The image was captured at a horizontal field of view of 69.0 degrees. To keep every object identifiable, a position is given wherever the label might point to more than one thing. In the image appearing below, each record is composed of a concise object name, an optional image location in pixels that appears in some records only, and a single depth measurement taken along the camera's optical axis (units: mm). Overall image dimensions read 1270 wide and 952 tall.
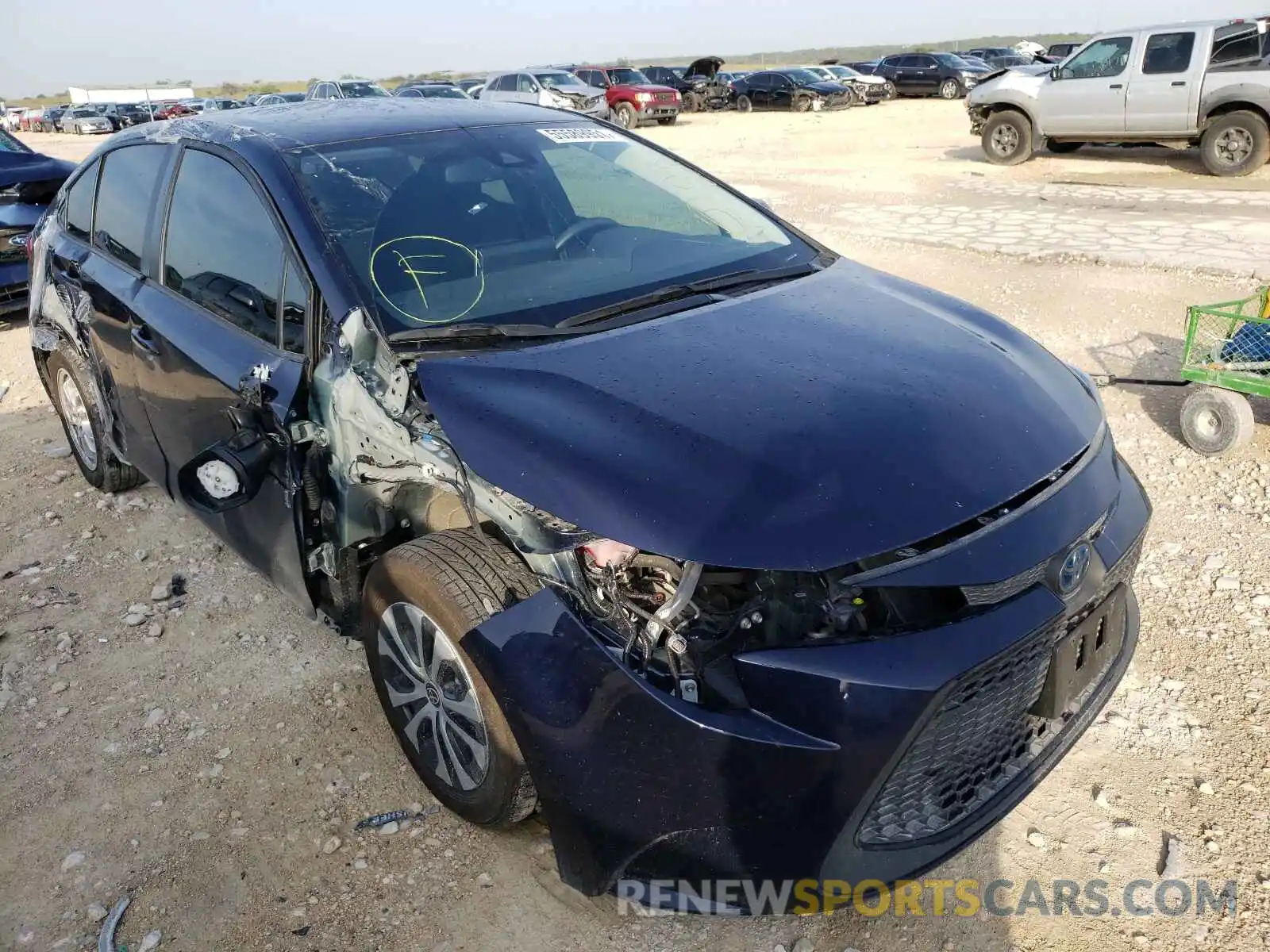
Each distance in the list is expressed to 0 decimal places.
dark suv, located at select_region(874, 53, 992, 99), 27938
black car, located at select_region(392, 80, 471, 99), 19825
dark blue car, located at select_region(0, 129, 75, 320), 7215
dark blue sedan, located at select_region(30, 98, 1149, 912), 1812
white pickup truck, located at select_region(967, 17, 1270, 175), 11555
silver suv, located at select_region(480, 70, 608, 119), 21938
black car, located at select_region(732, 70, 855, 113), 26406
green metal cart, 4305
